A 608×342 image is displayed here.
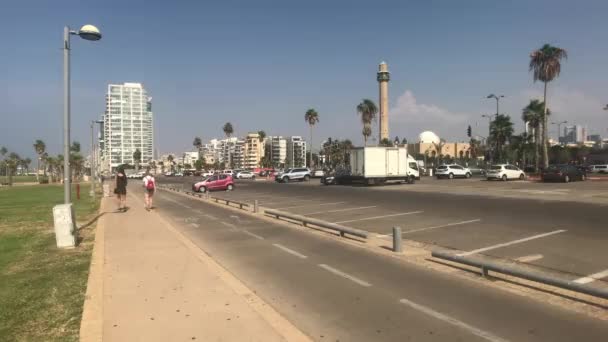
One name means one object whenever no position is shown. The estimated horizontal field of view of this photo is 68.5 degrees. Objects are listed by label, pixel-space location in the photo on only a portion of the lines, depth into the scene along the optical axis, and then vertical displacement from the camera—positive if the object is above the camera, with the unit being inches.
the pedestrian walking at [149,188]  746.8 -40.7
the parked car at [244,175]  2866.6 -73.9
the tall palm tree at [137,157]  4992.6 +78.4
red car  1469.0 -67.3
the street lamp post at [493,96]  2010.3 +298.8
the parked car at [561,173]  1386.6 -32.3
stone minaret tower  5300.2 +816.1
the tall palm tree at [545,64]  1844.2 +412.1
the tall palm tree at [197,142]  6205.7 +300.6
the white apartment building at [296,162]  6895.7 +23.6
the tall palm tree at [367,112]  3452.3 +397.8
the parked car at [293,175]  2116.1 -55.9
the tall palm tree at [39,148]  4077.3 +146.2
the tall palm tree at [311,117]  3879.9 +404.4
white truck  1492.4 -5.6
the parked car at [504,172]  1614.2 -33.1
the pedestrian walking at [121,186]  742.4 -37.0
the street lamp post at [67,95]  443.2 +69.5
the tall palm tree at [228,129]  5216.5 +403.8
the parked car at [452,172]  1972.2 -38.9
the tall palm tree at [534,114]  2657.7 +297.0
